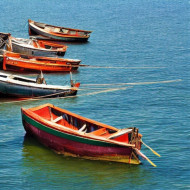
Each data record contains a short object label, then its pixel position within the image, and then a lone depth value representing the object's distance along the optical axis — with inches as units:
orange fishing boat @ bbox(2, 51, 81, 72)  2319.1
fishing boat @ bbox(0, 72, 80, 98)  1839.3
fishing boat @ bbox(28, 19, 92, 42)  3398.1
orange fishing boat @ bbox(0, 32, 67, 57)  2545.8
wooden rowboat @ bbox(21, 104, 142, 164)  1279.5
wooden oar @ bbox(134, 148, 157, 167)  1250.6
